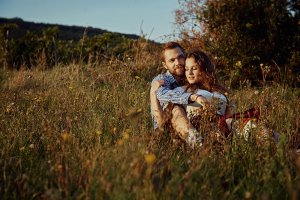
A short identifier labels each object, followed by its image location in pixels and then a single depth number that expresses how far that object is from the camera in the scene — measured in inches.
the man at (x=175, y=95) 127.6
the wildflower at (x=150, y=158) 66.7
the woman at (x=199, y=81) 141.2
